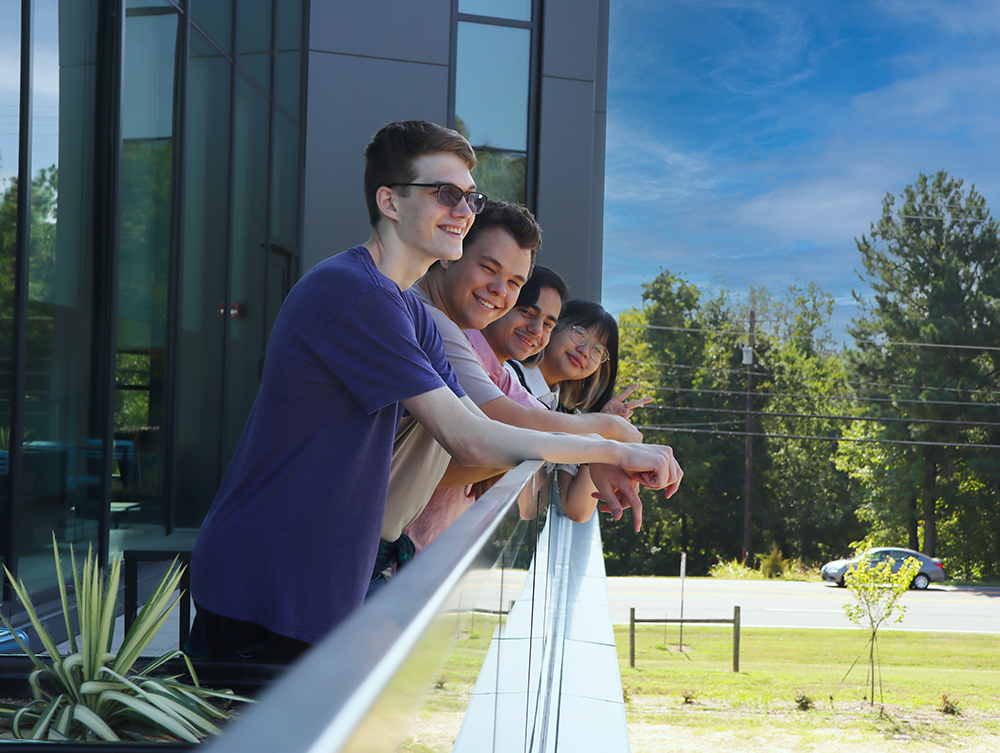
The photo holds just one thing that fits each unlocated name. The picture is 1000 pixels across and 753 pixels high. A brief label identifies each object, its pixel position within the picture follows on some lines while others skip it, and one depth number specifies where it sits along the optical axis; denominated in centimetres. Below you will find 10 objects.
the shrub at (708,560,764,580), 4281
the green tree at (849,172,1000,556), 4134
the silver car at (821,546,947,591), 3634
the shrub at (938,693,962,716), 2038
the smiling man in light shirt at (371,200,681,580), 197
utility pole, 4462
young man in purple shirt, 157
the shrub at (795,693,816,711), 2072
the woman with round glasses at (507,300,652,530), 366
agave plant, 143
